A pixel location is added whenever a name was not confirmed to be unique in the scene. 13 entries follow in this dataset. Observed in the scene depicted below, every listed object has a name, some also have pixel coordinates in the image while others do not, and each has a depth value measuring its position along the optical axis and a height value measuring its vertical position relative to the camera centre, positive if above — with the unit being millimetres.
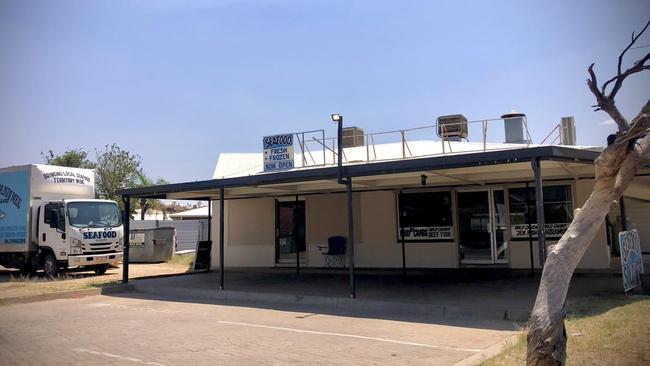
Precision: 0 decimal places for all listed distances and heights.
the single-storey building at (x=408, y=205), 13109 +1001
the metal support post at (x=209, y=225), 19753 +579
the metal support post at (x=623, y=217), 11384 +309
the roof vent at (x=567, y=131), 15719 +3029
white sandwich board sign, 9812 -542
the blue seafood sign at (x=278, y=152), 17734 +2930
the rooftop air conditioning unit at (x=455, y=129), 19000 +3825
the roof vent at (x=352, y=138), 22016 +4149
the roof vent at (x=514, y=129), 17750 +3540
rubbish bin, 24400 -162
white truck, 17594 +712
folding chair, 17797 -488
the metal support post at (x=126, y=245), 15602 -92
